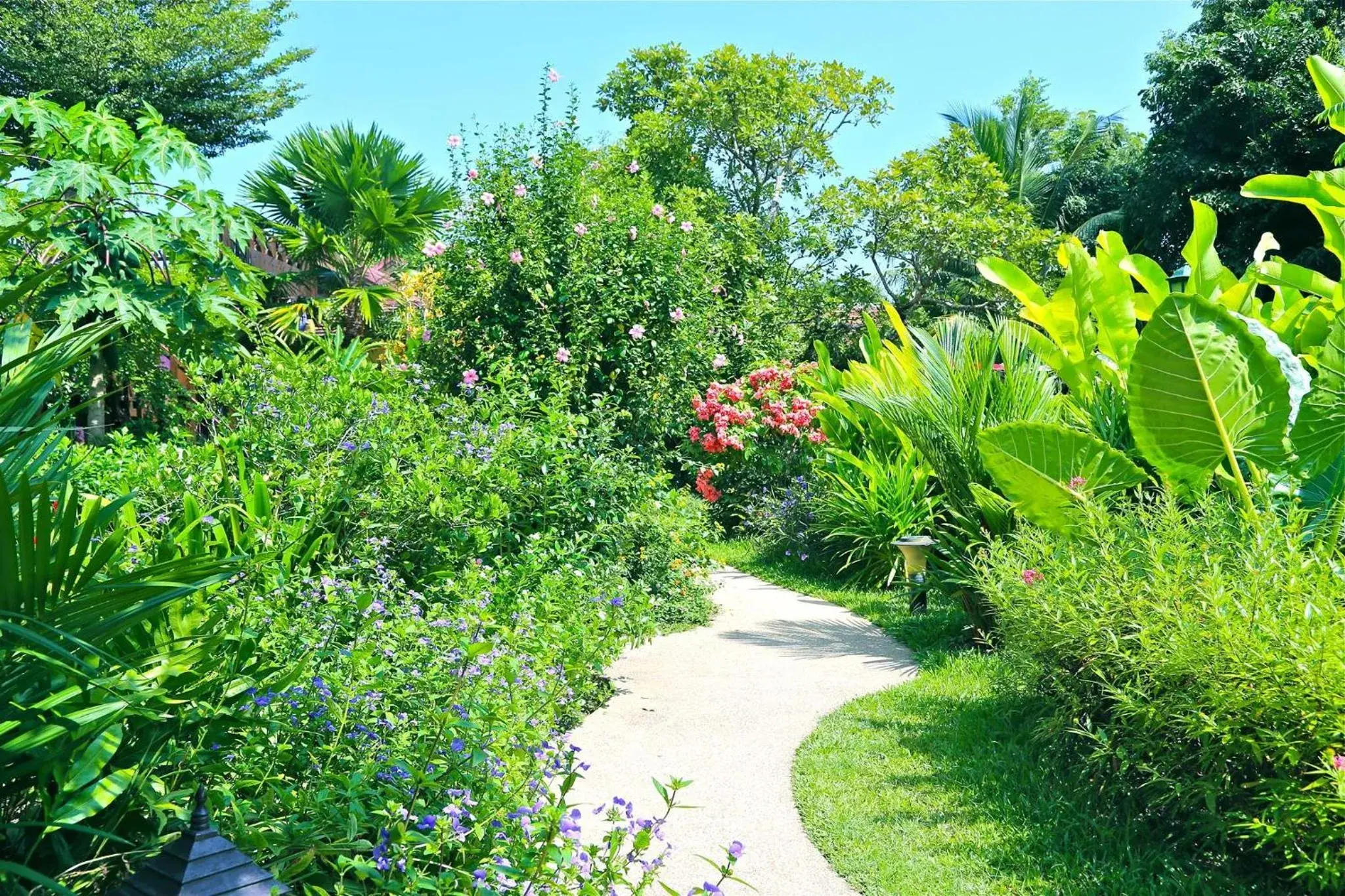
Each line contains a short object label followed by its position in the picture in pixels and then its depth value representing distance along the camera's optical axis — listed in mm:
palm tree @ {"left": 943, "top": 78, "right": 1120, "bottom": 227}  25766
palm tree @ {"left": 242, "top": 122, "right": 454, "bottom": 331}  13250
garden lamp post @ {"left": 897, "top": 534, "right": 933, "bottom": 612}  6637
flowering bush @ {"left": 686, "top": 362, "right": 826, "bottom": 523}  10273
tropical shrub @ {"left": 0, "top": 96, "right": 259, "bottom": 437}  4949
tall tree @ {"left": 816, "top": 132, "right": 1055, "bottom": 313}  16688
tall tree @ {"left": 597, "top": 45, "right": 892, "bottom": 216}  16812
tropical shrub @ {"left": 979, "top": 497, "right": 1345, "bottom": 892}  2773
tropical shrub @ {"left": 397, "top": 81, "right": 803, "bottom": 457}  7316
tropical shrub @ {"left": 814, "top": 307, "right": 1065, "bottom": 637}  5934
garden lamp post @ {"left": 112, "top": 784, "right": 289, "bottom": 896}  1421
